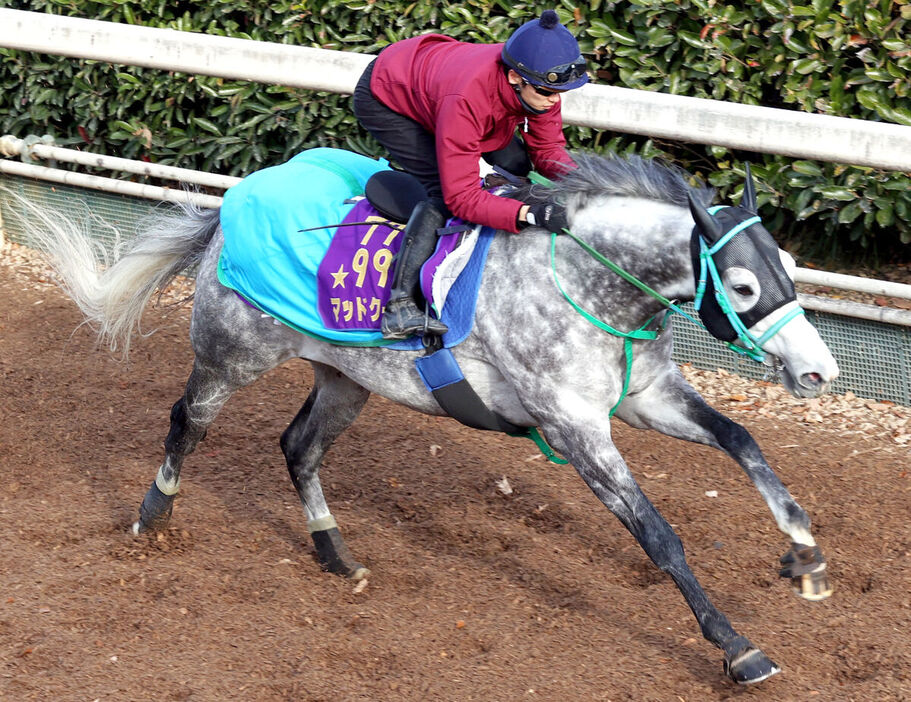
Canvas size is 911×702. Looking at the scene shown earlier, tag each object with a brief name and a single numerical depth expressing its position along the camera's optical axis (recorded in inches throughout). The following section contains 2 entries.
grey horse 270.1
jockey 296.4
